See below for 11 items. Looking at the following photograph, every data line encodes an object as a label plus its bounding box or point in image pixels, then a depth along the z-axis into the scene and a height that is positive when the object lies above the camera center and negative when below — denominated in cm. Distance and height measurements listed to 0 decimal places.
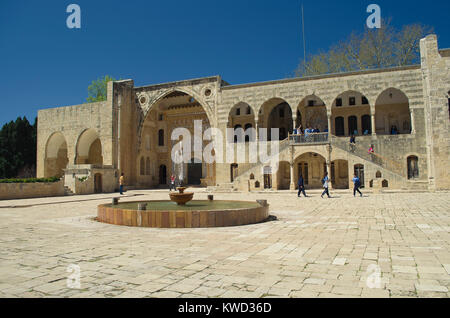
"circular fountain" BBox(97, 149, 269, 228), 826 -101
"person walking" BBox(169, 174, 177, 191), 2552 -40
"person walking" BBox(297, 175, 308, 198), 1758 -55
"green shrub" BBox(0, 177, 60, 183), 1962 +5
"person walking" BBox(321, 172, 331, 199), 1670 -48
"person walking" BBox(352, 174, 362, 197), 1666 -41
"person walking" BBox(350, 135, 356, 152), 2164 +207
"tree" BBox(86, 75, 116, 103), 3950 +1084
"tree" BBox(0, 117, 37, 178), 3478 +357
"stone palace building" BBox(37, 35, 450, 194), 2061 +397
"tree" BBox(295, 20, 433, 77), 2750 +1059
